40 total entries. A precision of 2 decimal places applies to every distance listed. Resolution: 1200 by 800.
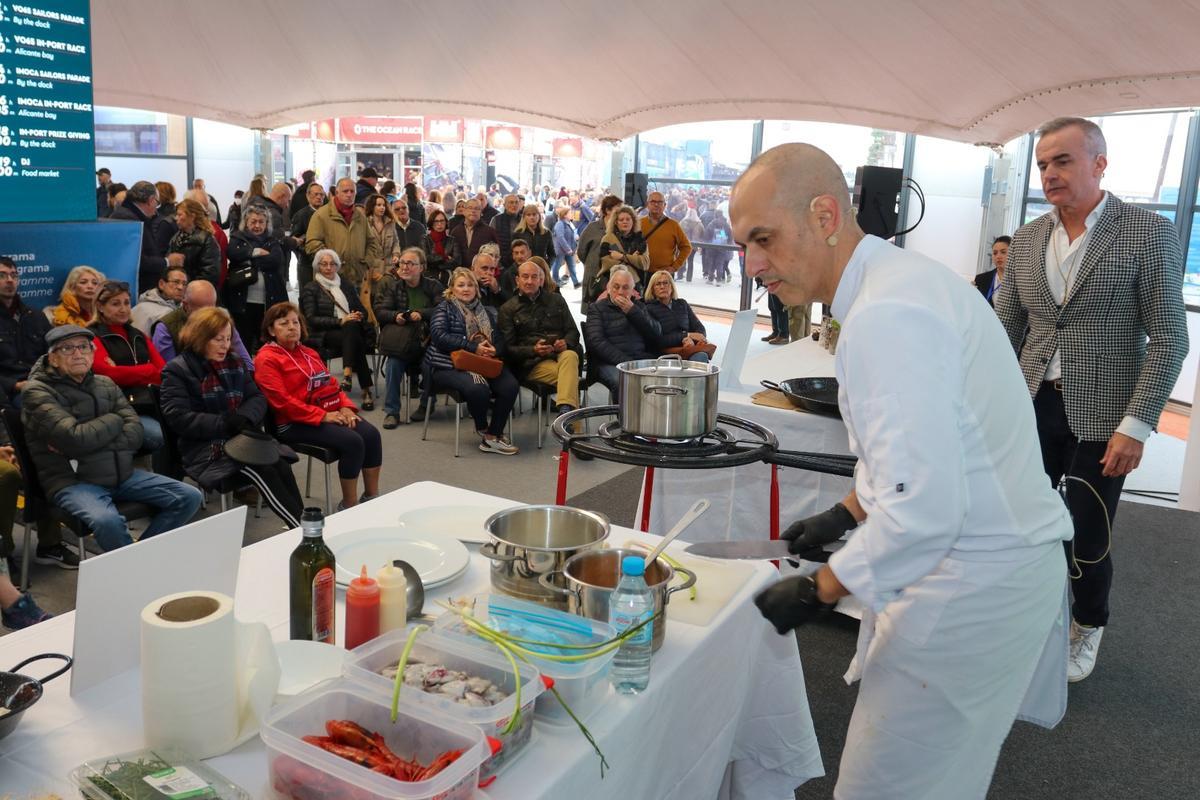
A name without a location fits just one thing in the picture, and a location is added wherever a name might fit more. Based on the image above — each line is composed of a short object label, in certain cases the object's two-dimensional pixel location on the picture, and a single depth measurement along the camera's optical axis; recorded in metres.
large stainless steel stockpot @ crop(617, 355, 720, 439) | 2.12
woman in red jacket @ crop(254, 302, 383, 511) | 4.23
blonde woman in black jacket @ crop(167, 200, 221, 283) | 6.59
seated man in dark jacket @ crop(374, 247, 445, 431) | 6.06
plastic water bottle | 1.39
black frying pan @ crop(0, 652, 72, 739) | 1.20
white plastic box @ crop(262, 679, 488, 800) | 1.03
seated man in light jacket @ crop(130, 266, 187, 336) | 5.09
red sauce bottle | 1.39
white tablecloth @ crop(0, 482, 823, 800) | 1.21
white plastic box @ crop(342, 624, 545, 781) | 1.16
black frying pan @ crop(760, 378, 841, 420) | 3.14
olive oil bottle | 1.44
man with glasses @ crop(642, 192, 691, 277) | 8.71
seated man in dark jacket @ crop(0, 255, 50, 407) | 4.25
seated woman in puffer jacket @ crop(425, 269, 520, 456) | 5.62
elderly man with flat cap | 3.25
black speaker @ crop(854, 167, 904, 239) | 6.39
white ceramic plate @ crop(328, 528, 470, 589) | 1.70
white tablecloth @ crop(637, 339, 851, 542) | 3.24
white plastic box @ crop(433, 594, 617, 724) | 1.30
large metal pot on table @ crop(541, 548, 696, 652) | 1.45
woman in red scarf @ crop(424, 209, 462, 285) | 7.92
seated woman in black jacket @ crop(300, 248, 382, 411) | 6.42
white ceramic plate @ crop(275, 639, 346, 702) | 1.32
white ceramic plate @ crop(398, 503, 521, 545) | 1.93
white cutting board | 1.67
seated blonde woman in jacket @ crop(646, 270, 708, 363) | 6.25
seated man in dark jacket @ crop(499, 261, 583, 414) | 5.79
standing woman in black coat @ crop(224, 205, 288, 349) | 6.95
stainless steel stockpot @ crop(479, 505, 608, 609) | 1.54
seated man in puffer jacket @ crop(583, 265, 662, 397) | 5.90
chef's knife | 1.54
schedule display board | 4.77
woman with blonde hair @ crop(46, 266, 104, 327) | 4.66
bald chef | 1.33
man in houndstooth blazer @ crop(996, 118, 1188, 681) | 2.65
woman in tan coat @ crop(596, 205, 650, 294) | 7.57
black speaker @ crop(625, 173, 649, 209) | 10.26
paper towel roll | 1.14
